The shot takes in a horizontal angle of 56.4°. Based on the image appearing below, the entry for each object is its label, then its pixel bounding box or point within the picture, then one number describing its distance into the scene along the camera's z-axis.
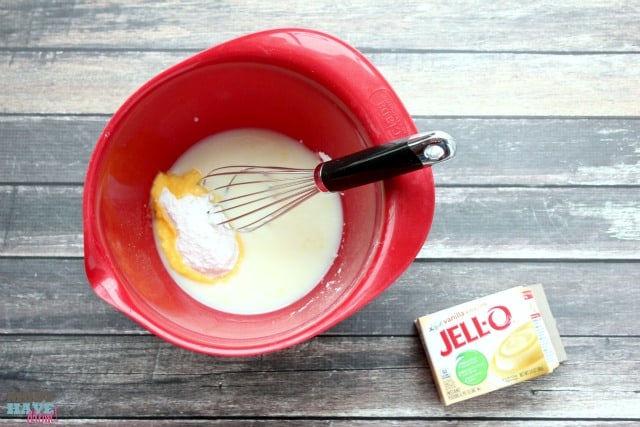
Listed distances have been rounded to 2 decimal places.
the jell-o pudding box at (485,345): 0.89
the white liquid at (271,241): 0.84
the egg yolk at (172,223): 0.84
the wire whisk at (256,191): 0.85
